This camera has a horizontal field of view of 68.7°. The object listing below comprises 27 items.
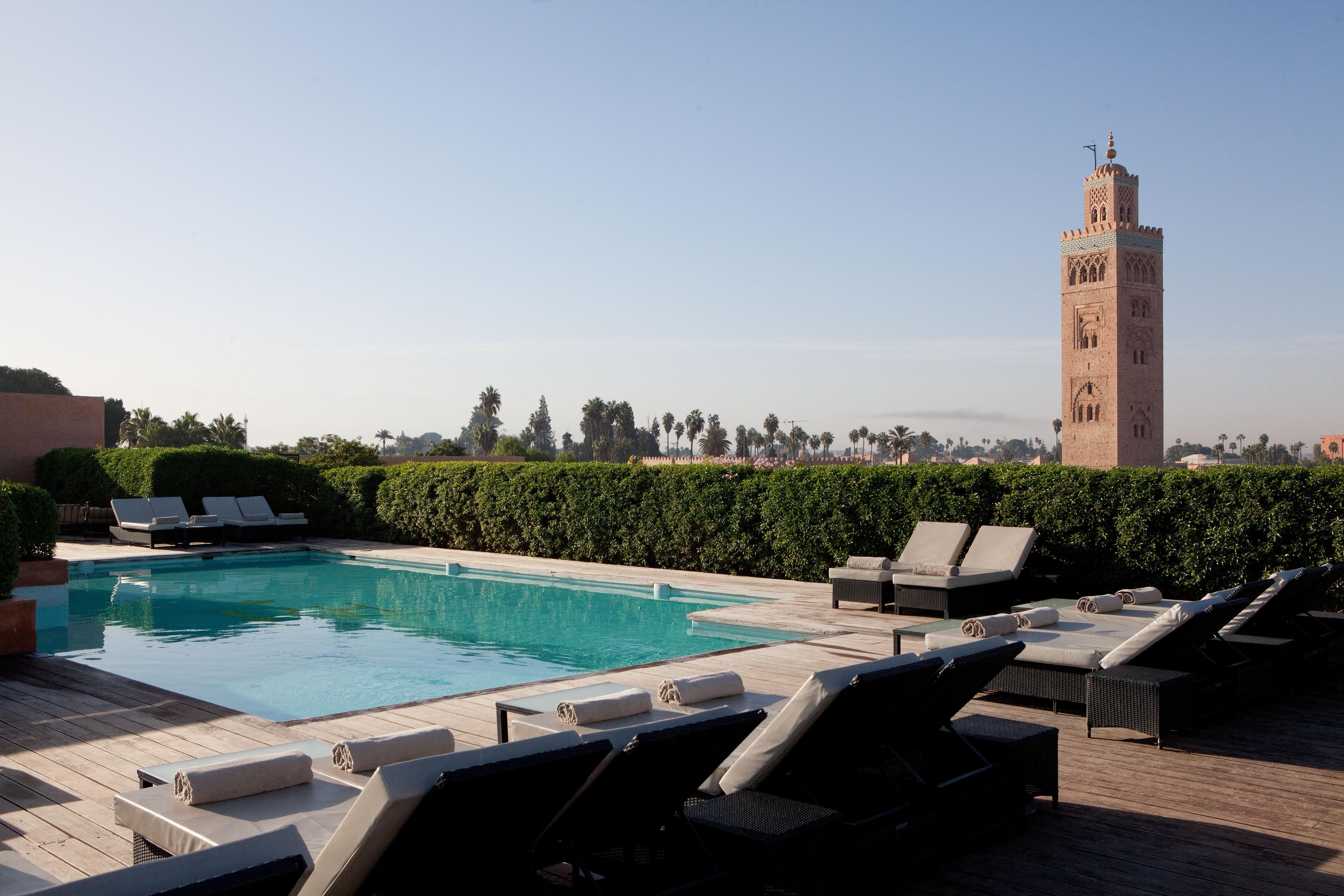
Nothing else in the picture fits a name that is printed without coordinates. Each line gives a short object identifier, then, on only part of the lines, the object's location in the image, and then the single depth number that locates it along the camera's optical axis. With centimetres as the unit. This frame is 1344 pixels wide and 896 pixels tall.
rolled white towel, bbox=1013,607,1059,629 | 652
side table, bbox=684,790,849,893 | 283
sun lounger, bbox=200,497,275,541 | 1877
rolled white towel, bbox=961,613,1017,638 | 603
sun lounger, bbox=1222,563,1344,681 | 638
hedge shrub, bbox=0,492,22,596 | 826
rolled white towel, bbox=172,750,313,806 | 310
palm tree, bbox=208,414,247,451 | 6406
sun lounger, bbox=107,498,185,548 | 1739
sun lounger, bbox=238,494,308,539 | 1912
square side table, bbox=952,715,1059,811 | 405
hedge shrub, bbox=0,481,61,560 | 1058
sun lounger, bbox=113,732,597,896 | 212
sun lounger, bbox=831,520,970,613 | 998
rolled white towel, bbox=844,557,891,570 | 1009
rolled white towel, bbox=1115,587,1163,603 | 757
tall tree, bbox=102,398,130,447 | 7100
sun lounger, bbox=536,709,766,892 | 263
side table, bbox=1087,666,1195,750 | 505
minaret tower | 7331
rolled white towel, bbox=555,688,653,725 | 407
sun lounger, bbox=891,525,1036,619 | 945
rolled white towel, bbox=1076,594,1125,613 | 726
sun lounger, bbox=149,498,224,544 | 1775
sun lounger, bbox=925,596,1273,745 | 532
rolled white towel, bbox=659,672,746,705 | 445
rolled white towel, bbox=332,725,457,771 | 348
